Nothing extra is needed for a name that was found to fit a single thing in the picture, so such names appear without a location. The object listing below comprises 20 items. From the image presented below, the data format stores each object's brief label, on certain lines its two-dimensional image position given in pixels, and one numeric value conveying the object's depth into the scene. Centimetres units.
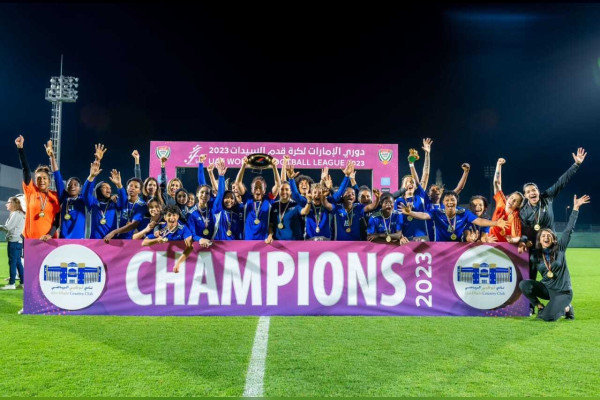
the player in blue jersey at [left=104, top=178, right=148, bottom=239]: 772
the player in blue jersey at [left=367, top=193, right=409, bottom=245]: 749
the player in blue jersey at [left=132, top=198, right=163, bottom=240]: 714
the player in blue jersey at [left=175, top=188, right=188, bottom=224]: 818
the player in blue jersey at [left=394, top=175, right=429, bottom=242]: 782
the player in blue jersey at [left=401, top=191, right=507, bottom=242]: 741
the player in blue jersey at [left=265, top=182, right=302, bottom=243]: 750
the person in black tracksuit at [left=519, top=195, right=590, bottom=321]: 669
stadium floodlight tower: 3034
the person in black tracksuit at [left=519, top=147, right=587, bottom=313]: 721
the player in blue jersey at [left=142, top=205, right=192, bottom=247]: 702
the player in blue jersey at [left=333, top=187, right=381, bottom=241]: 769
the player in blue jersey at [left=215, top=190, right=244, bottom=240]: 772
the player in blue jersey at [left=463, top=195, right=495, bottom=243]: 760
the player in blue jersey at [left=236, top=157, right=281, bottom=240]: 756
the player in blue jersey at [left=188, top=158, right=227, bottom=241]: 757
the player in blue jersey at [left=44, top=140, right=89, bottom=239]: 751
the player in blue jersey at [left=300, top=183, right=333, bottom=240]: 740
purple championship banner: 685
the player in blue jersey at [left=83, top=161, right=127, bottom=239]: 760
